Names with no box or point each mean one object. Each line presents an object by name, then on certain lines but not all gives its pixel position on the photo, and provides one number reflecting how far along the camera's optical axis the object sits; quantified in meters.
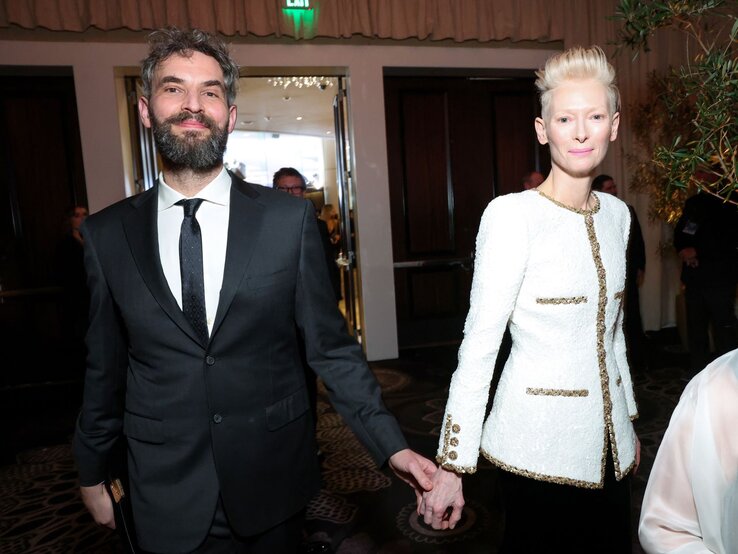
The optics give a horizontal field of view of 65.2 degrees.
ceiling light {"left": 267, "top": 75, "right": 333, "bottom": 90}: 8.12
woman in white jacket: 1.37
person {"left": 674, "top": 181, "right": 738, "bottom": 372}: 4.06
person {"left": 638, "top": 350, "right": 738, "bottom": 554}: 0.77
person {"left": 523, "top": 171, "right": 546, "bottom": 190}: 4.98
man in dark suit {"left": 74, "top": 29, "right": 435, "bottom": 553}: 1.31
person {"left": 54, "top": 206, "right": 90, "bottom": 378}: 4.82
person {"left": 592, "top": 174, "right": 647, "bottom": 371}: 4.67
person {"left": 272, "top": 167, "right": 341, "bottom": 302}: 3.55
